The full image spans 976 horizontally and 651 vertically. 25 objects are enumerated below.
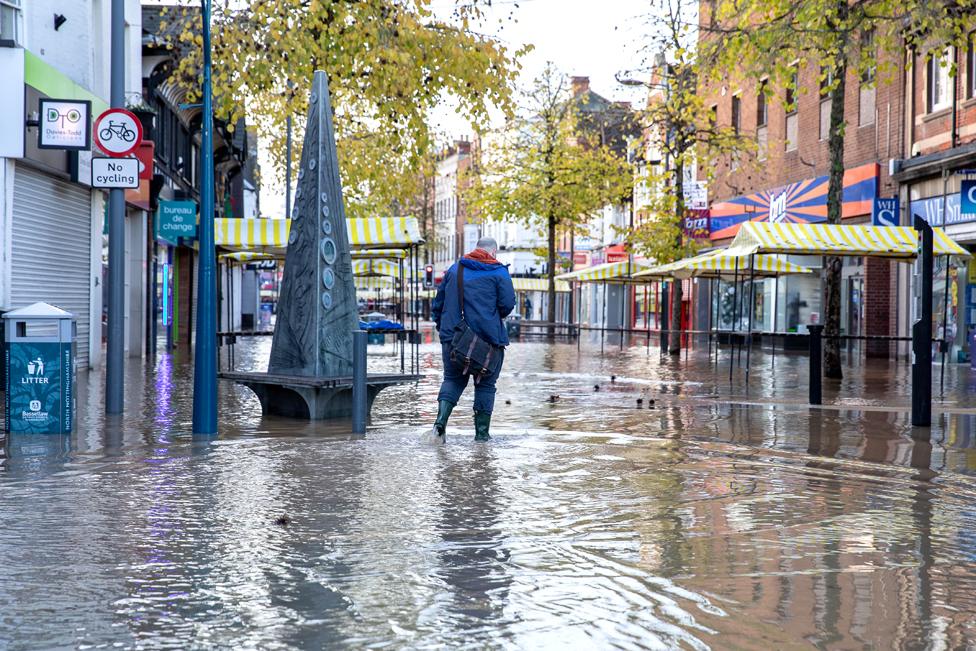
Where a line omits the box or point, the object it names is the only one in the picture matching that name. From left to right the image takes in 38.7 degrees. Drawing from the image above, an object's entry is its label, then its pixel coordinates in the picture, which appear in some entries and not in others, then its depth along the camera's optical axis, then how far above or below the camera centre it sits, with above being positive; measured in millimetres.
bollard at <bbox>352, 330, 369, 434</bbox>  11891 -579
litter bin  11258 -406
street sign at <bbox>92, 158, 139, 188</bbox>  13414 +1427
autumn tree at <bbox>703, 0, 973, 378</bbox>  15531 +3431
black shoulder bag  11195 -238
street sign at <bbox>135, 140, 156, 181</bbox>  16745 +2052
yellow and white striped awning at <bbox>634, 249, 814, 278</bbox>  27641 +1176
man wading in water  11211 +68
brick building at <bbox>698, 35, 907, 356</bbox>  31516 +3817
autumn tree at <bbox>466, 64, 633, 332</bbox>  43656 +4879
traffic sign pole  13609 +509
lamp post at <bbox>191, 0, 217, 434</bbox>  11766 +19
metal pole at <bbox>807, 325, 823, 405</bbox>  15742 -469
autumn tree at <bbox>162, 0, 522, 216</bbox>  19062 +3723
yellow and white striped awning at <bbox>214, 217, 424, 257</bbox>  19625 +1256
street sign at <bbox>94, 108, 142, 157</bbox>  13273 +1808
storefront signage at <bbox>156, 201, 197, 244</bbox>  29188 +2144
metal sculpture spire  13664 +450
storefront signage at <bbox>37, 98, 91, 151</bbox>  17781 +2534
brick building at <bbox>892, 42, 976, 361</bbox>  26922 +3308
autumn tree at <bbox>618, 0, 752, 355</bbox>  30562 +4165
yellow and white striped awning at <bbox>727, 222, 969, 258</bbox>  20984 +1275
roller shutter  19734 +1146
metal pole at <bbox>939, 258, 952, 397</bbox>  18391 -324
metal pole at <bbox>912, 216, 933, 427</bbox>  12344 -197
